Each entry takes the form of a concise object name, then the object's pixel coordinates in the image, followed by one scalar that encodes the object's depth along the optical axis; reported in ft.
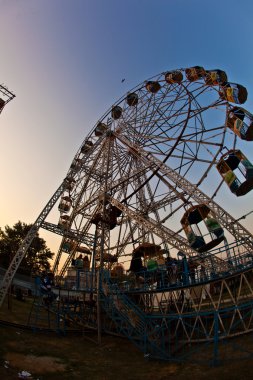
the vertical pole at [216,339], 36.34
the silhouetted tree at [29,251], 147.02
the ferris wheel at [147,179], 56.03
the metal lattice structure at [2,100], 75.92
